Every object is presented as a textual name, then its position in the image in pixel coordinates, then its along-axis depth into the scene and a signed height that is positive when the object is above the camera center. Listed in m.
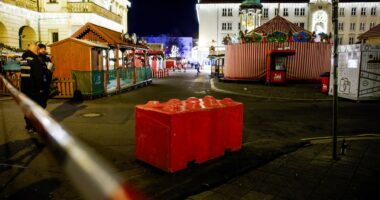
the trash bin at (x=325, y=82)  16.45 -0.58
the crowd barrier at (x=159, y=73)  35.28 -0.10
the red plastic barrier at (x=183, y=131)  4.64 -0.98
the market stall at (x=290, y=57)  25.39 +1.43
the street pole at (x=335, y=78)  5.26 -0.12
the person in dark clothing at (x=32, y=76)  7.49 -0.08
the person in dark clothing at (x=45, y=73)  7.87 -0.01
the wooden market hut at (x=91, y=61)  14.27 +0.57
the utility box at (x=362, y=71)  13.20 +0.02
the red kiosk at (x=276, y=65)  23.19 +0.54
